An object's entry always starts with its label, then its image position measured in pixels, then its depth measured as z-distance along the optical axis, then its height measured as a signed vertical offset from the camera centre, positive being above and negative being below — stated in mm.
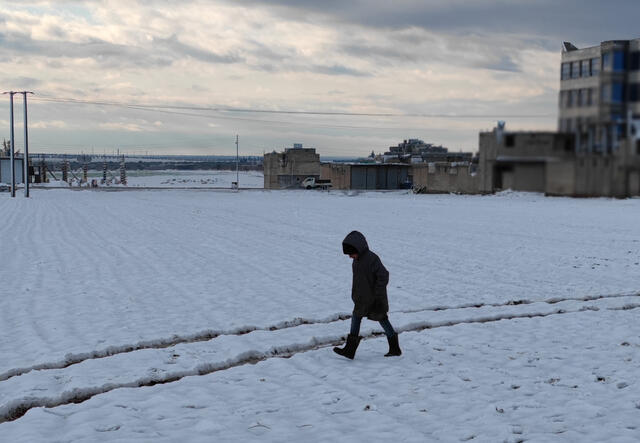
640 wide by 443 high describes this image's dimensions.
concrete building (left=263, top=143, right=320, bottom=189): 118938 +3231
